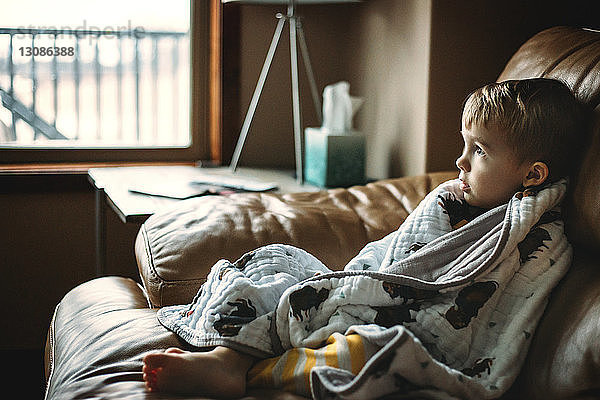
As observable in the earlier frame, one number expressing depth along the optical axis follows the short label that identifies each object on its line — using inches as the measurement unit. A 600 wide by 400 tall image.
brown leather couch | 45.2
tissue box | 90.9
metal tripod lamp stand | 95.4
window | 105.1
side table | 74.5
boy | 44.6
